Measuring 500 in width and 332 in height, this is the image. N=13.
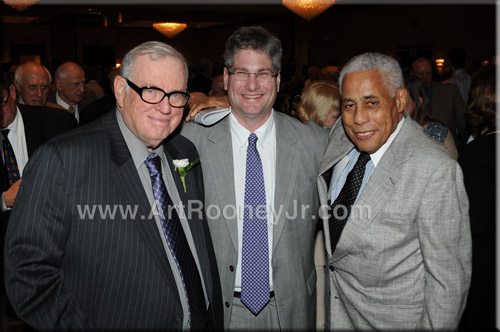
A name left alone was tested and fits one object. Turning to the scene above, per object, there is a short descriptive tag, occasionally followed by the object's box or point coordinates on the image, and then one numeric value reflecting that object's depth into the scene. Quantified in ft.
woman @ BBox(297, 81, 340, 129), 9.57
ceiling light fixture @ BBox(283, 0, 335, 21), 24.82
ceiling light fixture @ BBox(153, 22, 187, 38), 44.26
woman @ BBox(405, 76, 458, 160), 9.62
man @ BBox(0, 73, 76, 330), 8.87
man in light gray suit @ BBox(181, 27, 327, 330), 6.89
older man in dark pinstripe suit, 4.70
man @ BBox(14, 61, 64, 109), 14.48
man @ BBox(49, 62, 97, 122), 17.08
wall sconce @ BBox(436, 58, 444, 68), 40.81
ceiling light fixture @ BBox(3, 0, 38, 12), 22.20
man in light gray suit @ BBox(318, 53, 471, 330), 5.55
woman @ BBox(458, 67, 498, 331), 6.55
